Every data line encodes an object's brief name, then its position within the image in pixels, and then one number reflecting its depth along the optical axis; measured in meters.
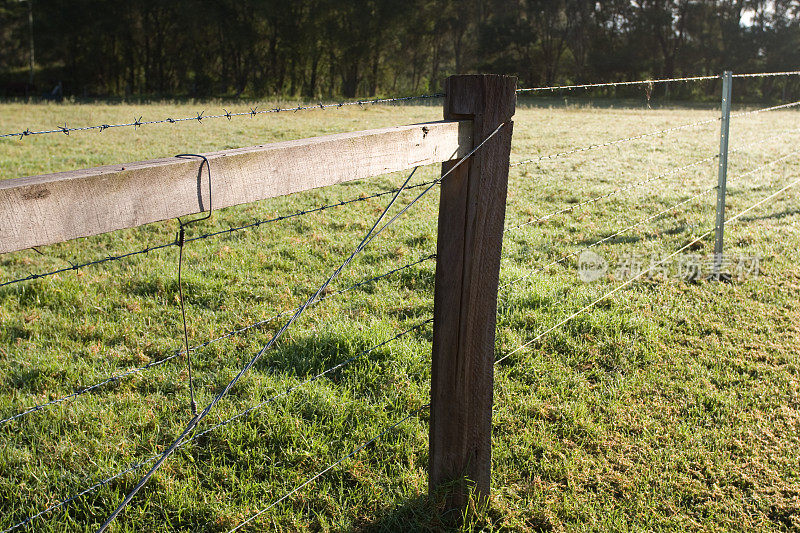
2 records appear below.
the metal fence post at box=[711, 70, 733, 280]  5.20
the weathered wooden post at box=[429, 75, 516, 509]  2.32
